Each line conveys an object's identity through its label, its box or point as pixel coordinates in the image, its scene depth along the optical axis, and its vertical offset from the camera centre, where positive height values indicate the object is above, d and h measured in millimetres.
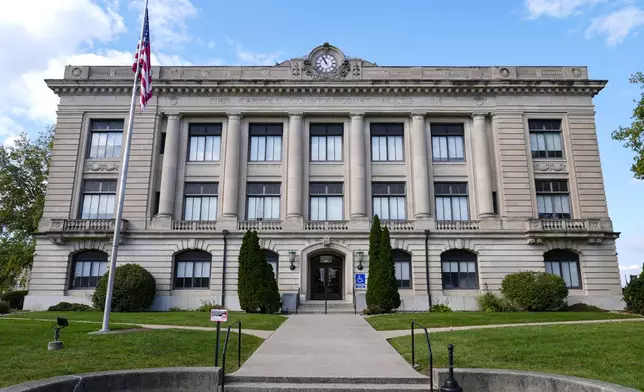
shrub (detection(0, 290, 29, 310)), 37606 -475
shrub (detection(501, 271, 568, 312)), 28406 +335
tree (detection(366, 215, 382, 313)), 26609 +2006
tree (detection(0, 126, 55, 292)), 40000 +8149
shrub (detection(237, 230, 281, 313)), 26594 +656
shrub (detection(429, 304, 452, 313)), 29209 -837
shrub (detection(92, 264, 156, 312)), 28234 +133
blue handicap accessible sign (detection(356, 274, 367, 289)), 29172 +889
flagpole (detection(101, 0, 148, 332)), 15672 +2939
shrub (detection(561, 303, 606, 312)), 29302 -703
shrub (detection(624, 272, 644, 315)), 22422 +211
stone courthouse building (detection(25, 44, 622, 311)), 31406 +8320
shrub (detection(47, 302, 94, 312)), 28984 -910
